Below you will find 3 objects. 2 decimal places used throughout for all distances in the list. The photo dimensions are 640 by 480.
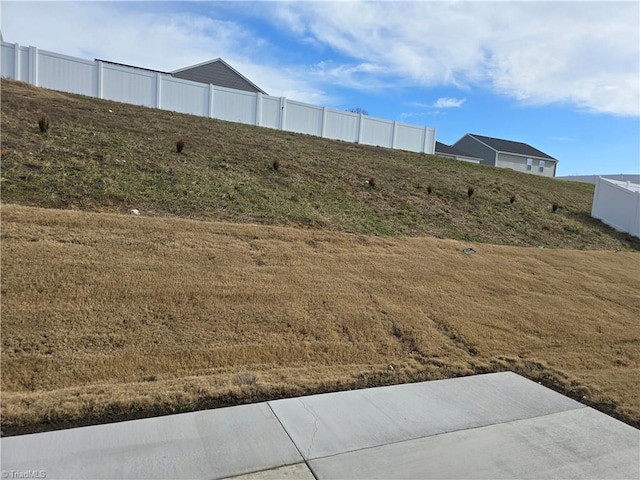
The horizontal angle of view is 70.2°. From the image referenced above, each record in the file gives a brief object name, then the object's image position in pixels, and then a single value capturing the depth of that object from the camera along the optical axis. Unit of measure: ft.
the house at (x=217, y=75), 104.12
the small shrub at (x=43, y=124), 31.35
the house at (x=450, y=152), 115.34
